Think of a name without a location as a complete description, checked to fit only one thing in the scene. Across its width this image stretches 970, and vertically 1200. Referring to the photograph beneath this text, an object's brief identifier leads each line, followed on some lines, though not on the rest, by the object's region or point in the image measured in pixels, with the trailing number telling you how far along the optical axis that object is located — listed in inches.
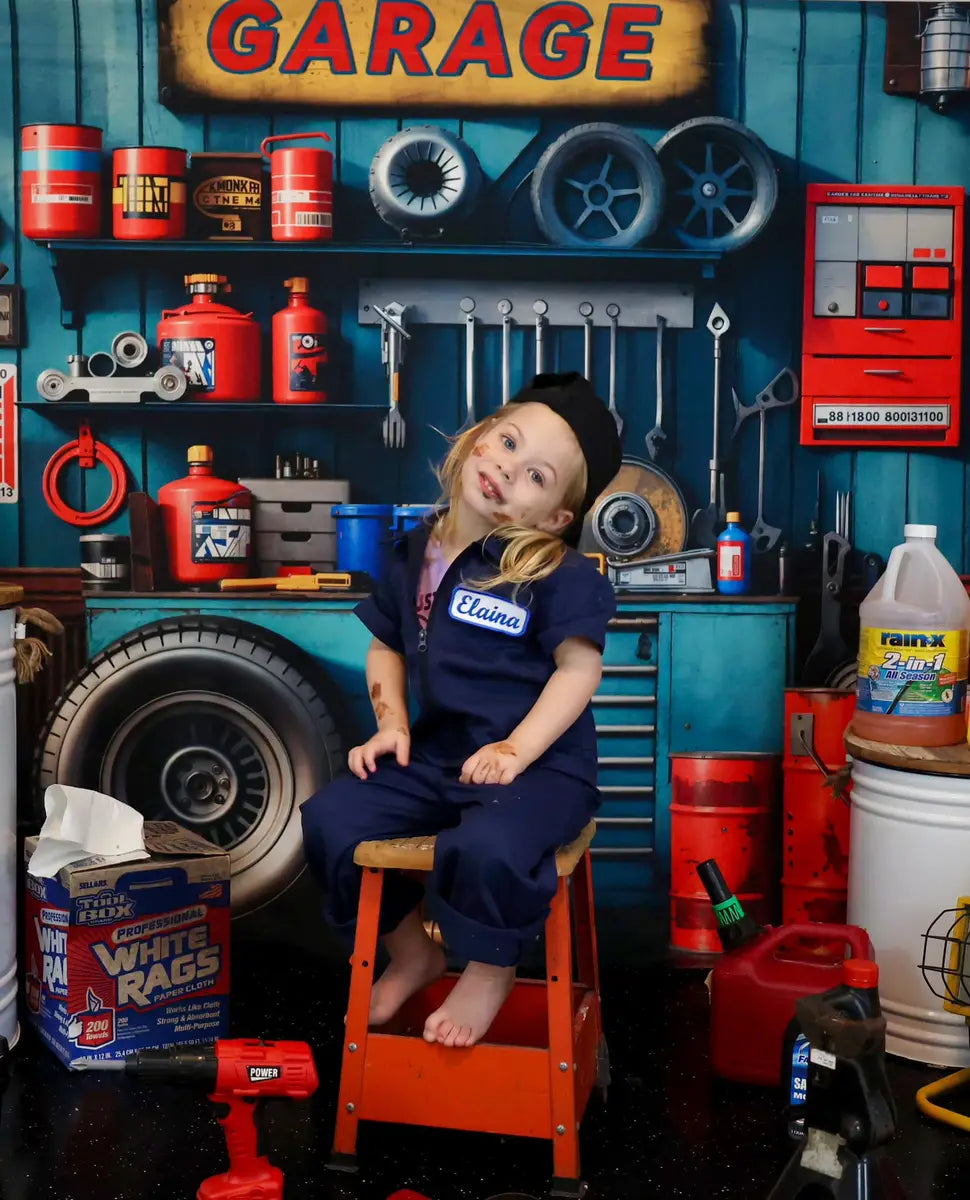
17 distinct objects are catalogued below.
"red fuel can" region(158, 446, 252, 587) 108.0
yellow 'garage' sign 106.4
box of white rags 87.2
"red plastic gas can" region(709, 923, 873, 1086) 83.2
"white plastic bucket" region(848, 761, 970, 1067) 88.3
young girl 73.2
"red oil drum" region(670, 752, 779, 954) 108.0
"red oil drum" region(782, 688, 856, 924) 105.7
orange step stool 70.9
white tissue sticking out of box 89.4
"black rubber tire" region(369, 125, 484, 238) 106.5
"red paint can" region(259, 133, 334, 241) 106.9
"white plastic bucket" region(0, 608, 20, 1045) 88.4
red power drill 66.1
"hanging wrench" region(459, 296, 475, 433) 108.9
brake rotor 108.6
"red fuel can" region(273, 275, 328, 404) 108.0
